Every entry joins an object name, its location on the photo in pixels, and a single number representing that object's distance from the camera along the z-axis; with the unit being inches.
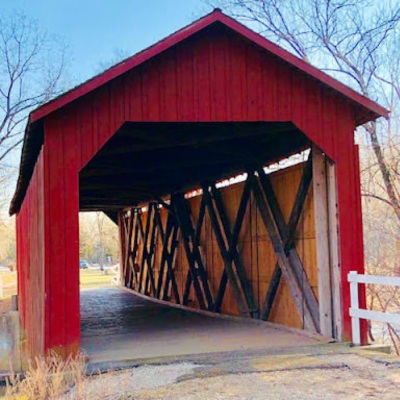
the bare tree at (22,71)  1040.8
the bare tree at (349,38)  654.5
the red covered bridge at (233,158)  249.9
